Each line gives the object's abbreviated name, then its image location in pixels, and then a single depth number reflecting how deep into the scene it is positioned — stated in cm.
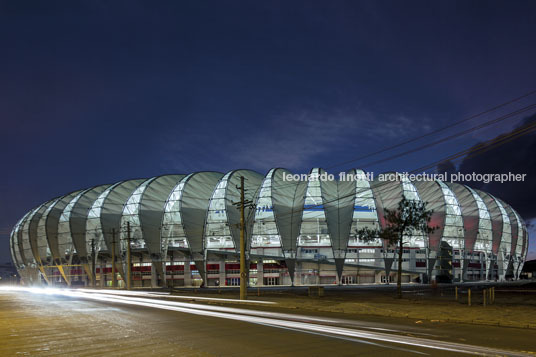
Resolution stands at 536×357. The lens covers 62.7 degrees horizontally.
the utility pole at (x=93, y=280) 7907
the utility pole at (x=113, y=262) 6594
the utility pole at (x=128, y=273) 5809
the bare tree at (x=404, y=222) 3644
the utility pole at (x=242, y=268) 3188
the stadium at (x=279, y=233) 7119
